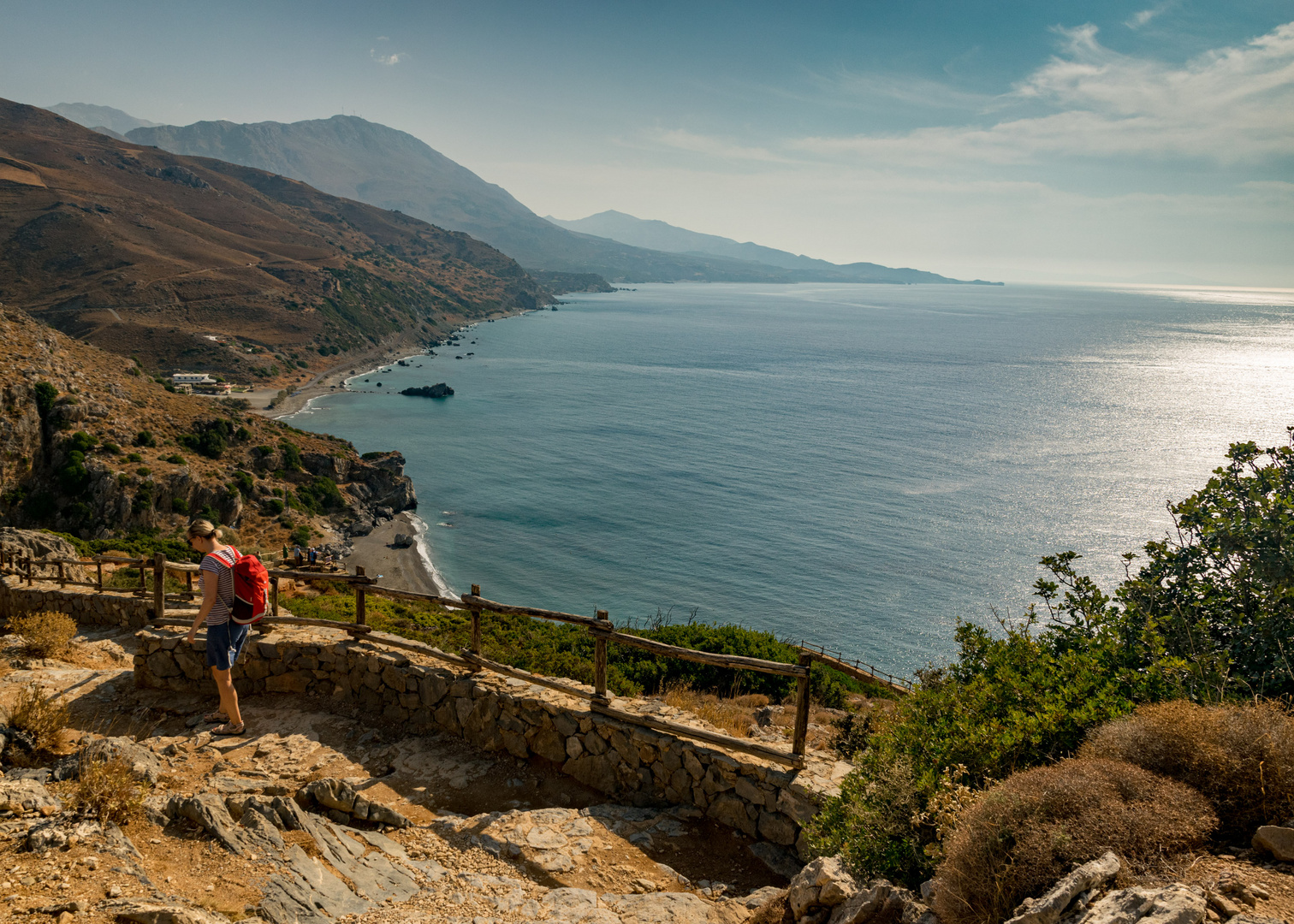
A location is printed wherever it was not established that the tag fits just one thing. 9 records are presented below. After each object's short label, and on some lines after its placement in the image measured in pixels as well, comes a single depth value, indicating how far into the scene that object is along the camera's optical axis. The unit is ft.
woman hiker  25.17
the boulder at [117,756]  19.89
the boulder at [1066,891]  12.36
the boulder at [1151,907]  11.30
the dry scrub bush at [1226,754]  14.51
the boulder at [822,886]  17.04
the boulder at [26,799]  16.81
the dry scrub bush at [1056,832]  13.62
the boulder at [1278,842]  13.14
